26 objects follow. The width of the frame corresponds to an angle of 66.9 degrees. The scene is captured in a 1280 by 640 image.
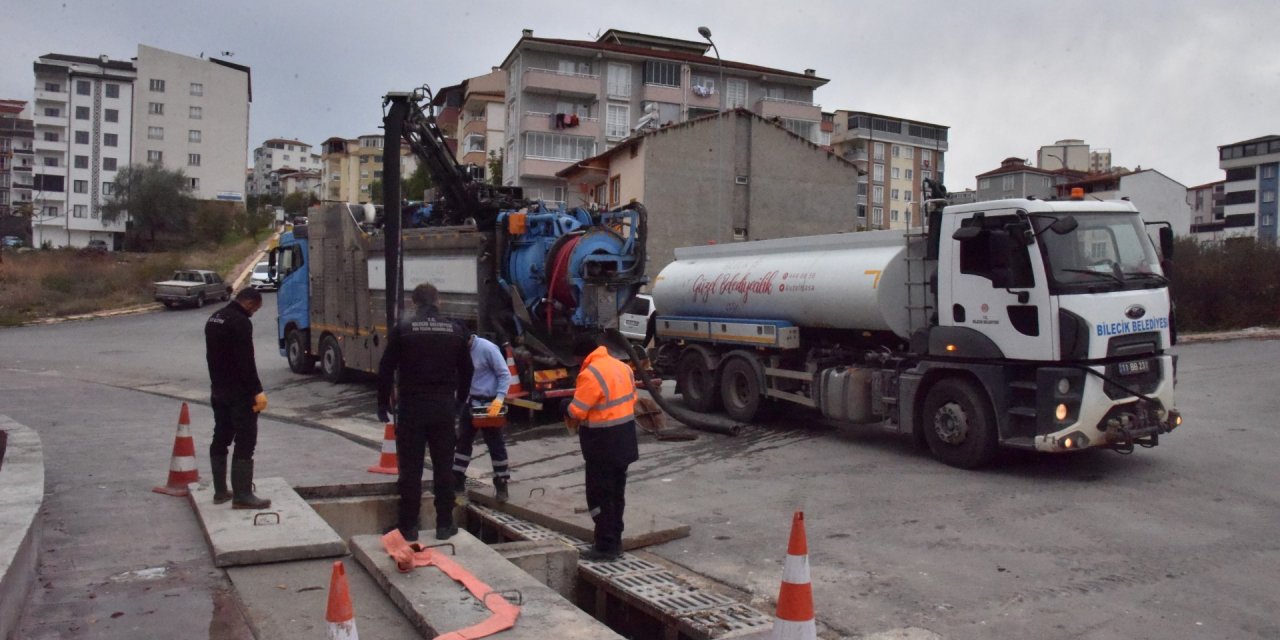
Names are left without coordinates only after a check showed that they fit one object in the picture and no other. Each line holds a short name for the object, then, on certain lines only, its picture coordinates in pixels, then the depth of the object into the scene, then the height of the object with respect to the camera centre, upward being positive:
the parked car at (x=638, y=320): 20.44 +0.02
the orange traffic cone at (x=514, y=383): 12.53 -0.85
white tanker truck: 9.15 -0.01
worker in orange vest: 6.54 -0.79
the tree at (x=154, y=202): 61.53 +7.01
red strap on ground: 4.75 -1.49
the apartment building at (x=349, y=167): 117.12 +18.22
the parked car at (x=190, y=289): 36.25 +0.86
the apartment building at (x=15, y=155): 95.19 +15.67
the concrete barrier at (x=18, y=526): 4.54 -1.18
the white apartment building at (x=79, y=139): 79.06 +14.08
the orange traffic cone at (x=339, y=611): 3.73 -1.15
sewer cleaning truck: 12.80 +0.79
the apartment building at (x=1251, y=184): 75.75 +12.05
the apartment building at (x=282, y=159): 159.25 +25.57
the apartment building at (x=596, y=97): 51.78 +12.73
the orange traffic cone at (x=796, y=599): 4.29 -1.23
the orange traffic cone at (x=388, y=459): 9.47 -1.40
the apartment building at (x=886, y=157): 87.38 +15.49
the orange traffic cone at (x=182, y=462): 8.01 -1.25
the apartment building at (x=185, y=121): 79.06 +15.62
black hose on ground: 12.48 -1.25
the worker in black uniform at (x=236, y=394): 7.06 -0.60
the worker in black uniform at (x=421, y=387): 6.24 -0.46
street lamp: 23.41 +6.90
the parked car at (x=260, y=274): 41.28 +1.70
